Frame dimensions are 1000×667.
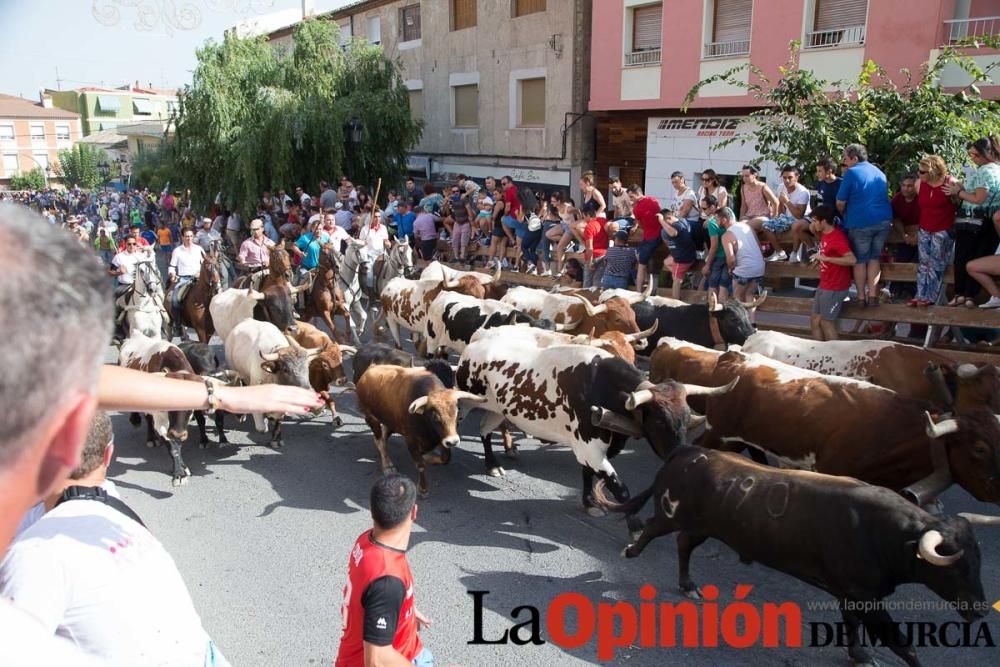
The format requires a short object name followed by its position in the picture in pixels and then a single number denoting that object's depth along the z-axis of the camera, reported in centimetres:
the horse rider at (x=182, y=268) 1155
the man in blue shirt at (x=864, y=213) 789
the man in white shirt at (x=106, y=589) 179
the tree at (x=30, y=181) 6222
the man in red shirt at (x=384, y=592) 289
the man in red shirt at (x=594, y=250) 1135
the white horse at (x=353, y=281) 1208
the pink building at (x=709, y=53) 1359
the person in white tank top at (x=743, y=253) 905
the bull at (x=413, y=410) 634
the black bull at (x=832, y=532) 380
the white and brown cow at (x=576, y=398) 567
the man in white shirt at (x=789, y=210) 954
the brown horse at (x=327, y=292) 1146
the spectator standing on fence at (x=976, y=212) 719
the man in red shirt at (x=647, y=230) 1043
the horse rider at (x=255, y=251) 1266
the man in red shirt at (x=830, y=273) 790
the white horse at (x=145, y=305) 1029
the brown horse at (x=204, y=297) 1112
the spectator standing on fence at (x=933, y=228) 755
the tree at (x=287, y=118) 2058
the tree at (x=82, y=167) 5791
